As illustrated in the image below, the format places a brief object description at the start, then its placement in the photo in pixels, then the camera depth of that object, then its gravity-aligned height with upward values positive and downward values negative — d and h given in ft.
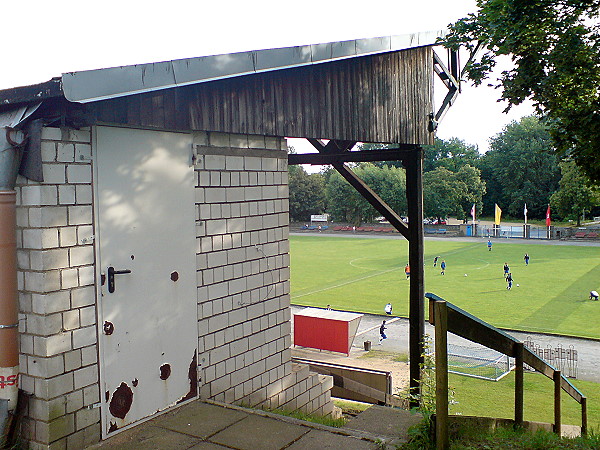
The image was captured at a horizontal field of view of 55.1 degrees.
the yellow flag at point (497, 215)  187.35 -5.20
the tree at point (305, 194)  257.75 +3.58
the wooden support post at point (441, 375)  11.86 -3.77
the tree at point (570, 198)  177.68 -0.02
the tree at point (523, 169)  248.52 +12.83
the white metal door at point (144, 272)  16.78 -2.11
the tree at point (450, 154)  276.00 +23.11
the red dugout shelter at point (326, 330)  58.65 -13.26
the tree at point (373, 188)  231.30 +3.31
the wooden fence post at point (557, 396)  19.69 -6.84
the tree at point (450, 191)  228.63 +3.51
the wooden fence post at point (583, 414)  21.18 -8.42
